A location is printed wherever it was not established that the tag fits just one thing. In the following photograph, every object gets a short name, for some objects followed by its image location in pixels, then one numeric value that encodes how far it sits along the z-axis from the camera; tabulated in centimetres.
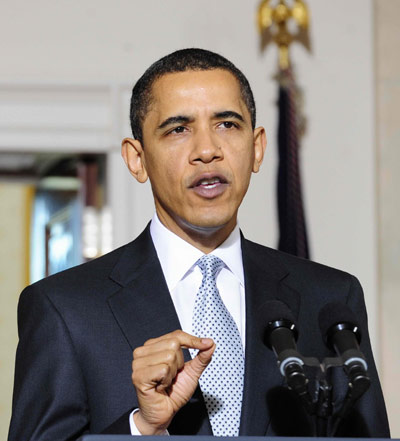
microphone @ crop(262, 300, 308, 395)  500
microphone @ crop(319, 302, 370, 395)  500
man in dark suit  527
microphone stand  500
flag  652
